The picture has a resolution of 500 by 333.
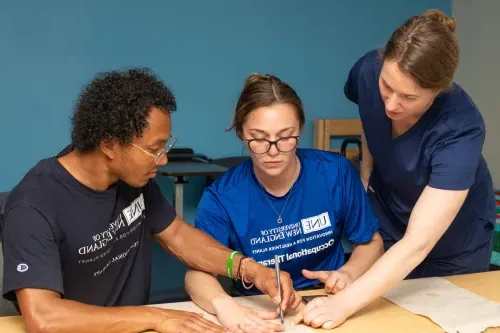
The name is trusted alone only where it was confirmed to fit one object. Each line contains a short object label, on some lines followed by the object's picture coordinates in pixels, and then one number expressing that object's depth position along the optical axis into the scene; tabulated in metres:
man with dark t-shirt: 1.30
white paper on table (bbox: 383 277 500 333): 1.42
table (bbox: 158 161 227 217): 3.00
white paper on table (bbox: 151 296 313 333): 1.44
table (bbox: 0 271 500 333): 1.39
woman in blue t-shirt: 1.71
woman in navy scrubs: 1.47
